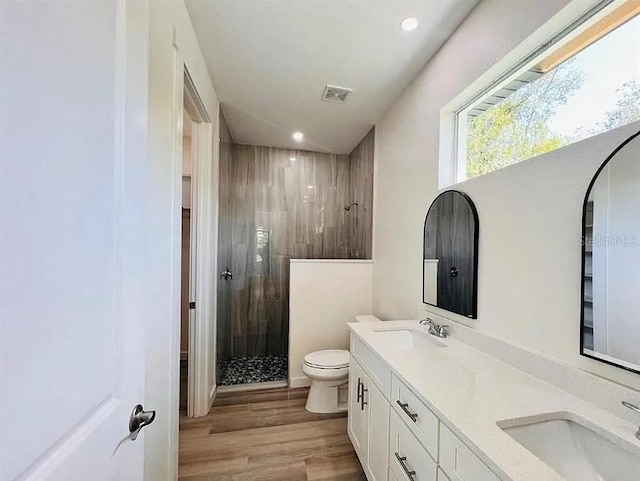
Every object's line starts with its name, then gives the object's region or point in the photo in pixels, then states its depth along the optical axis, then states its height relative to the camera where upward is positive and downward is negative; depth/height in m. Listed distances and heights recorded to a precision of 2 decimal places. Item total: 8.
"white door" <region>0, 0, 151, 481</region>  0.41 -0.01
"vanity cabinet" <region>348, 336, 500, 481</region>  0.86 -0.77
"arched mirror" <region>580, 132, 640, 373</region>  0.89 -0.06
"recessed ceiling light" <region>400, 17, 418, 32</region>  1.62 +1.24
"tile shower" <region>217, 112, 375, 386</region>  3.53 +0.14
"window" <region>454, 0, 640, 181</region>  1.00 +0.65
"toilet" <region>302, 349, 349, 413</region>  2.30 -1.15
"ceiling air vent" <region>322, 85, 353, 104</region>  2.33 +1.22
